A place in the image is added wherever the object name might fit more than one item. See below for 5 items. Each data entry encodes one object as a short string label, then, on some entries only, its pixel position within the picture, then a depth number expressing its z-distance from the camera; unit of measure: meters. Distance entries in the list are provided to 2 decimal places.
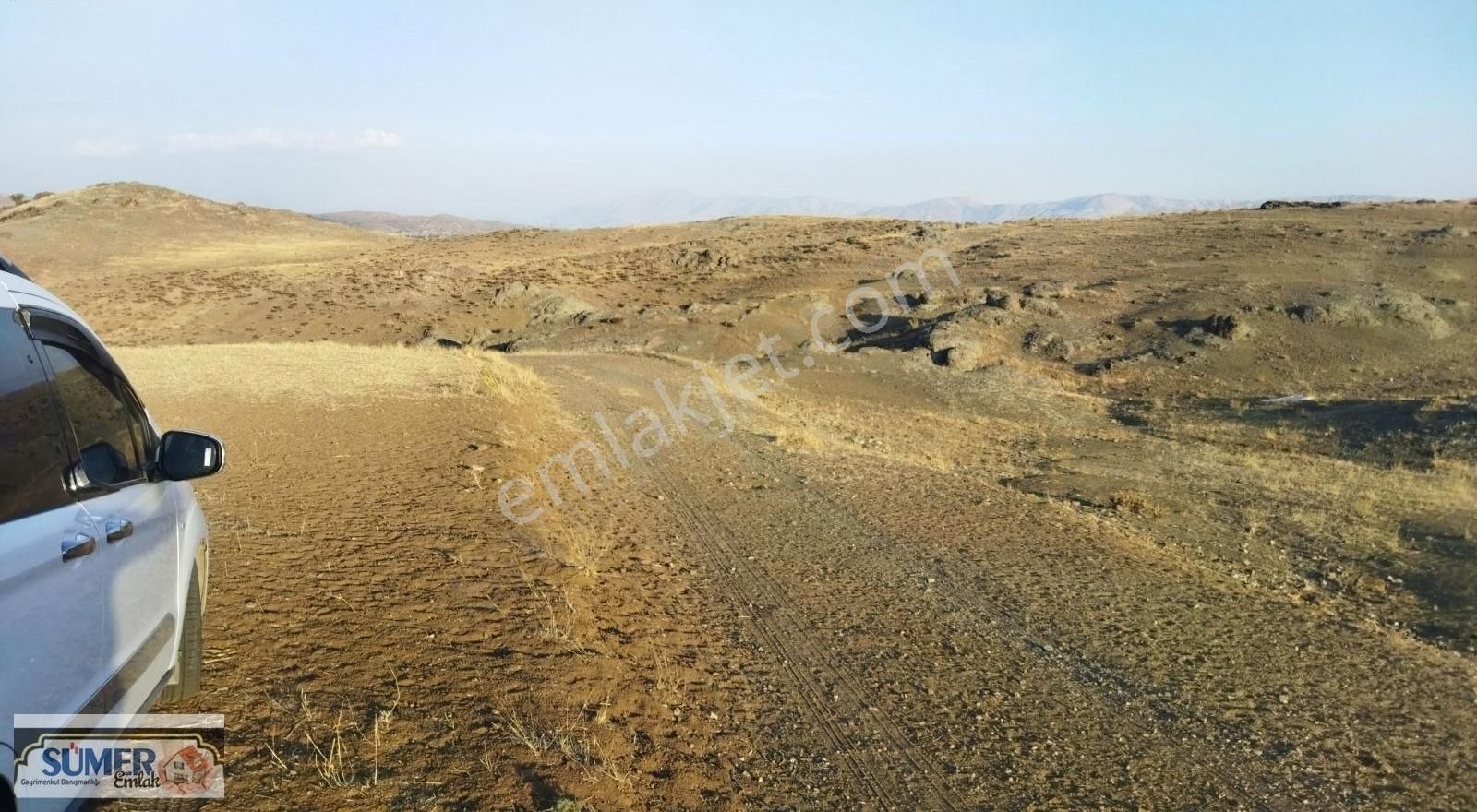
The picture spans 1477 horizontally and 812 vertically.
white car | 2.43
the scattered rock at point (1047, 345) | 28.94
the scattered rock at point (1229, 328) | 28.00
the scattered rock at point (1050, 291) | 33.12
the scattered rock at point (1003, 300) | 31.56
